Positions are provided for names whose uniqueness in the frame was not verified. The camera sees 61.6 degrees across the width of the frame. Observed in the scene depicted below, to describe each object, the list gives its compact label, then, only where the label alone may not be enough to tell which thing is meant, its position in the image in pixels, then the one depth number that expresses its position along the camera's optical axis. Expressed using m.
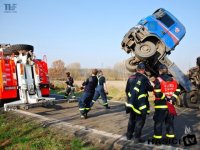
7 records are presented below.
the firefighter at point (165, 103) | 3.57
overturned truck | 6.85
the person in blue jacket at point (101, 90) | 7.00
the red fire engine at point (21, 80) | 7.00
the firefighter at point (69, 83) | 8.80
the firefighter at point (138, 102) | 3.58
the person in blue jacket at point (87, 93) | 5.68
